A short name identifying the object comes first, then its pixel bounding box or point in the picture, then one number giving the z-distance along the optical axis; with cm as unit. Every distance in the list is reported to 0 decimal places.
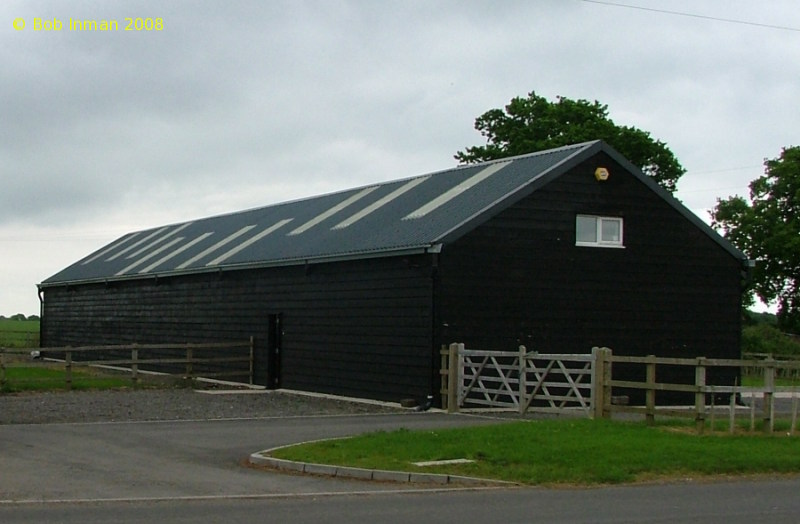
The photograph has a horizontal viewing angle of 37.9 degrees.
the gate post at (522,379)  2344
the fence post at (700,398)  1867
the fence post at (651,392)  1953
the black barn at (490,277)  2630
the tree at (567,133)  5904
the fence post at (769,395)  1872
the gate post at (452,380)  2494
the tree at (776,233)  6259
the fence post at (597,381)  2105
